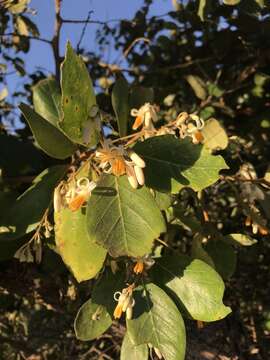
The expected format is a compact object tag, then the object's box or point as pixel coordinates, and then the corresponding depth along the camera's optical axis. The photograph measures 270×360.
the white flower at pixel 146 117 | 0.26
